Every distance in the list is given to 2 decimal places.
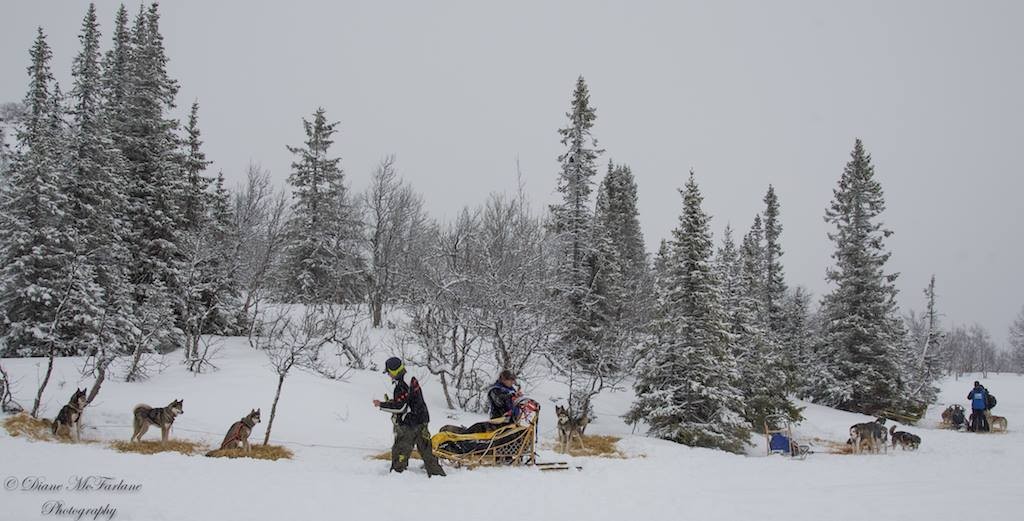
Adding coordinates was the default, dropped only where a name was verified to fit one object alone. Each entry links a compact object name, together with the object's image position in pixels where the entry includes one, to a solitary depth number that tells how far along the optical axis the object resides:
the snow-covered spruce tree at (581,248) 24.88
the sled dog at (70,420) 9.98
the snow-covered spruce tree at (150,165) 21.20
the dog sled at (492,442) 9.32
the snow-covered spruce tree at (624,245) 28.24
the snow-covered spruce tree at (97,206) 17.67
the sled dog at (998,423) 21.06
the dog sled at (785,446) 14.58
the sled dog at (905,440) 15.91
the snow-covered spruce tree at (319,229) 29.06
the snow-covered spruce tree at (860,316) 24.98
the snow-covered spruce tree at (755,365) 18.78
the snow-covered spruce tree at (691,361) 15.96
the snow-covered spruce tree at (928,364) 30.52
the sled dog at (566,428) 13.48
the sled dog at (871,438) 15.35
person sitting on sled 10.38
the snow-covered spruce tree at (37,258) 16.39
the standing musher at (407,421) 8.55
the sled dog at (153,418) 10.17
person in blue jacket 20.62
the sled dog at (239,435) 9.84
